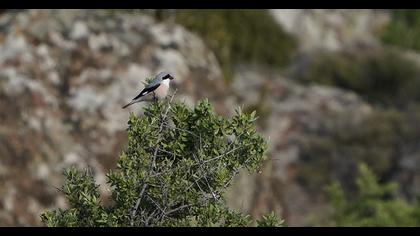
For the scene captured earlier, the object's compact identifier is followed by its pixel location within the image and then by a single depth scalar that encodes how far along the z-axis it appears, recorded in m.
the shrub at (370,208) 56.19
